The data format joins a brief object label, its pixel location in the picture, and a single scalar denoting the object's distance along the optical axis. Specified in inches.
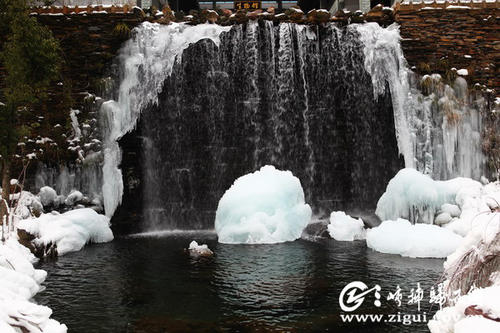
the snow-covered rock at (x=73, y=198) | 635.5
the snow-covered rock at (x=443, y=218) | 533.0
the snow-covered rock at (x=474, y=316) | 149.8
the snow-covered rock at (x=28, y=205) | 553.3
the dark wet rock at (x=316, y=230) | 574.8
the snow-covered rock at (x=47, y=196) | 628.4
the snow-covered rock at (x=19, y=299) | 195.5
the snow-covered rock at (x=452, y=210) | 539.5
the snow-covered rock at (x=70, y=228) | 494.6
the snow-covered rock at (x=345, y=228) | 558.6
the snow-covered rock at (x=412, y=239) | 447.8
